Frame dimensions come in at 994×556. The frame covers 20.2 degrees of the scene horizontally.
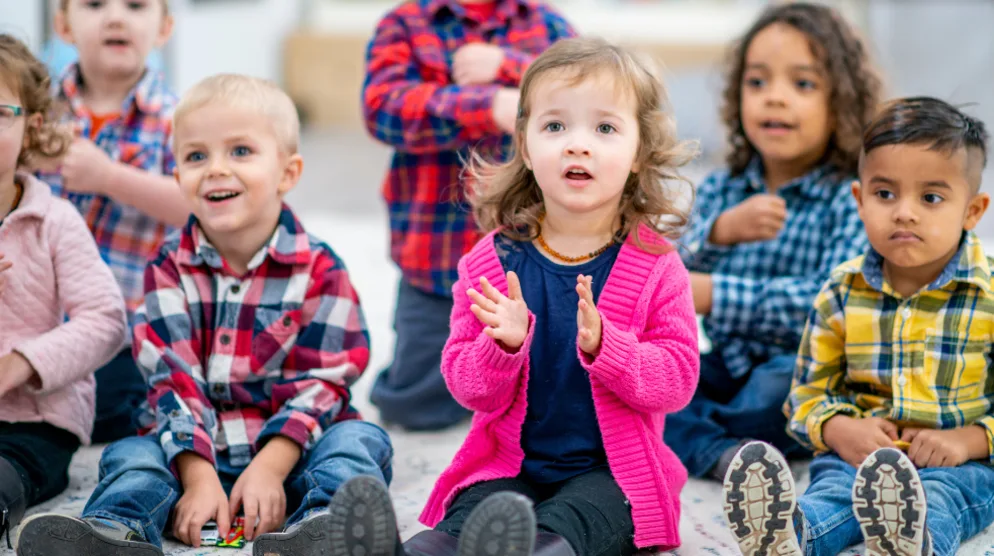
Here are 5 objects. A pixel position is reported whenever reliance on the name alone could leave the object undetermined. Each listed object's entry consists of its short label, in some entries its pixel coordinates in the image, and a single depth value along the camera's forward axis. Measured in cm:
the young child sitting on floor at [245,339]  292
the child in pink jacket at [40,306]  298
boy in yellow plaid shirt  289
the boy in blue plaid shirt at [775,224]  318
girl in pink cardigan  280
